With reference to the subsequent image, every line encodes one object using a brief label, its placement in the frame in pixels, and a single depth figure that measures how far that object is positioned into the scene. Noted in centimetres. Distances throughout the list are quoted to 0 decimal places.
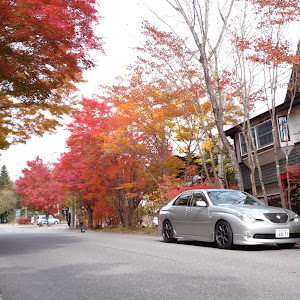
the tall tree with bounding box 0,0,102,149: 783
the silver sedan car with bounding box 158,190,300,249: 732
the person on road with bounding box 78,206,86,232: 2110
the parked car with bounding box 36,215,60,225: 4521
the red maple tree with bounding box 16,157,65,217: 4498
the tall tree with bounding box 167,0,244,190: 1143
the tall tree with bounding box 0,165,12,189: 7831
